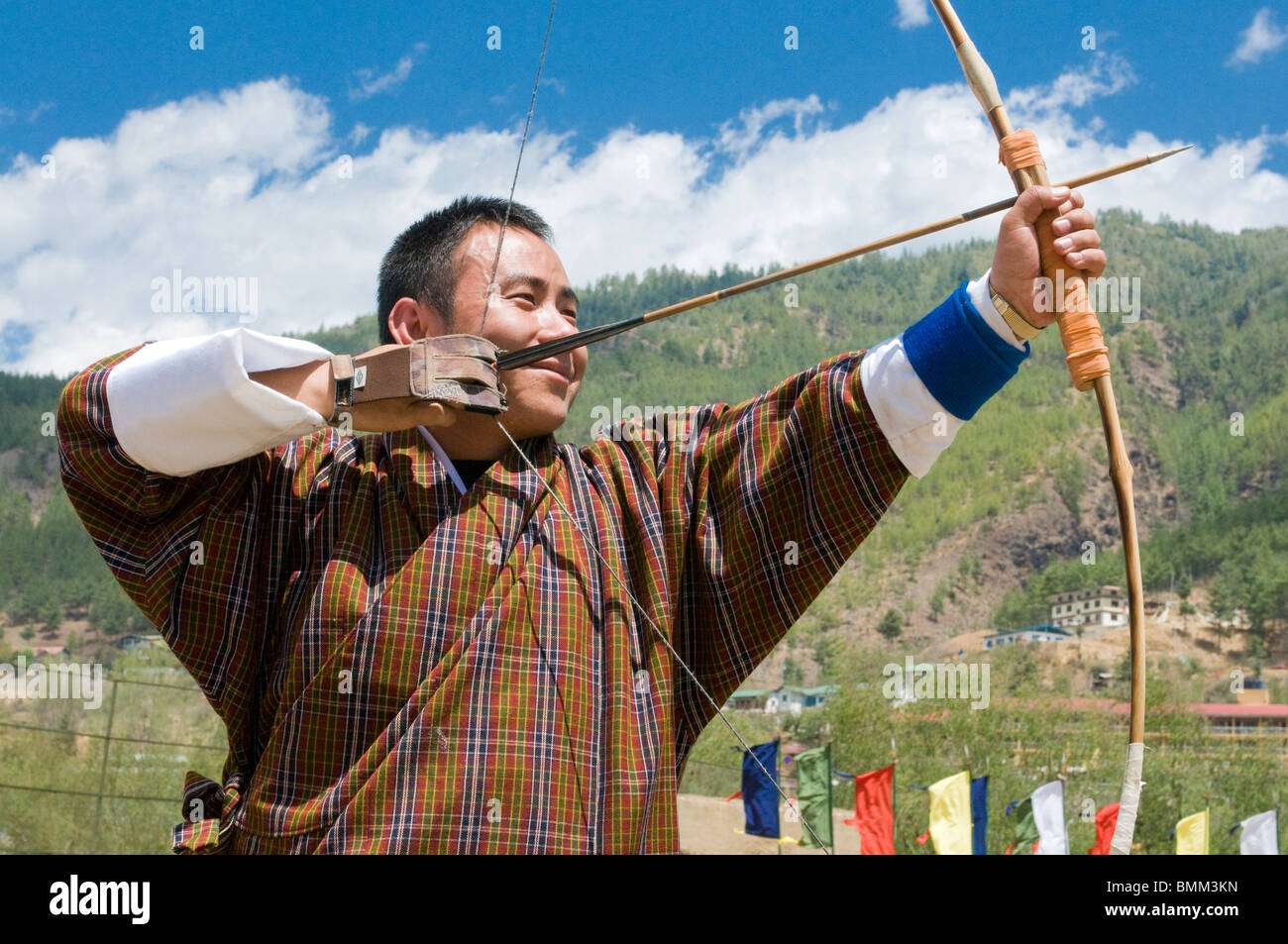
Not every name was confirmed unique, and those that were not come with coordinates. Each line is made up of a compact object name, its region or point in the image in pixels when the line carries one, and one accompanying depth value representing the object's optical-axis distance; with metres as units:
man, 2.02
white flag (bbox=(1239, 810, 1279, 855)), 20.73
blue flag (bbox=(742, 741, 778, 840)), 18.67
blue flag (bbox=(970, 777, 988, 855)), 21.16
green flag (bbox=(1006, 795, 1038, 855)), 20.02
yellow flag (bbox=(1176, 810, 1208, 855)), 19.88
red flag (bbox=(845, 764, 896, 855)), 21.67
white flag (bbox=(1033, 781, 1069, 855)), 19.30
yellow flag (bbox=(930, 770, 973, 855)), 19.47
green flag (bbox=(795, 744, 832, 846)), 19.81
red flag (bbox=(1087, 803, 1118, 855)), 20.69
